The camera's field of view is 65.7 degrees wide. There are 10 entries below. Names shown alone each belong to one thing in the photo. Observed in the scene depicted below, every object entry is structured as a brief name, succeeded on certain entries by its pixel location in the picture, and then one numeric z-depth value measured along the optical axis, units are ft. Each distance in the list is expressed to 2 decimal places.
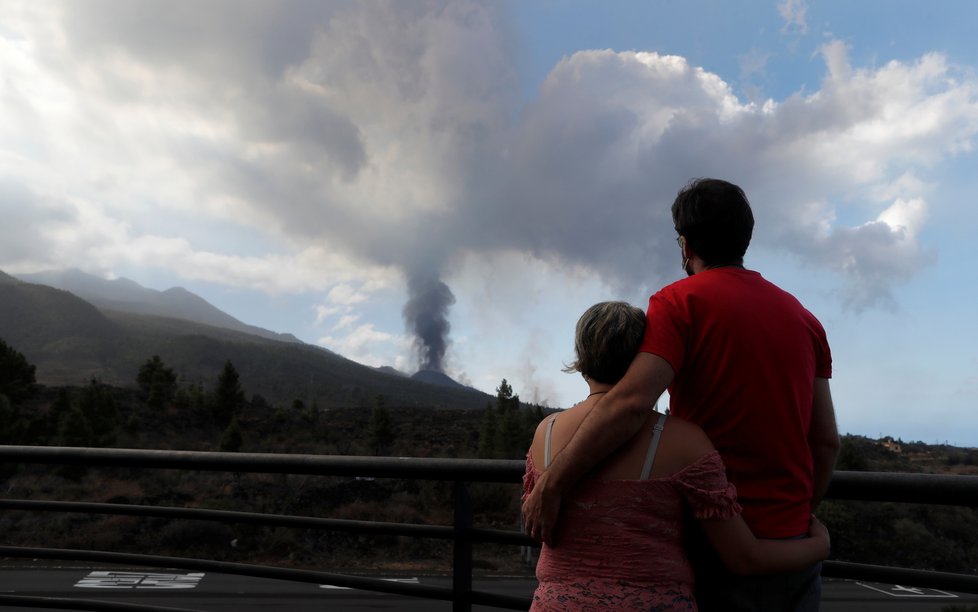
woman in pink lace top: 5.04
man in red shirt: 5.39
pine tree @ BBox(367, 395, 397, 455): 157.58
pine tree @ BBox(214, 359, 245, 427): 177.06
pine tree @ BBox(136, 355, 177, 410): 177.17
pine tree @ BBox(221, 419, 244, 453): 135.64
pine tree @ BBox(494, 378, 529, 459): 143.54
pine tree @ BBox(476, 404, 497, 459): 147.84
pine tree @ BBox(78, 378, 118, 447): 127.85
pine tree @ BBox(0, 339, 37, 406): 156.23
